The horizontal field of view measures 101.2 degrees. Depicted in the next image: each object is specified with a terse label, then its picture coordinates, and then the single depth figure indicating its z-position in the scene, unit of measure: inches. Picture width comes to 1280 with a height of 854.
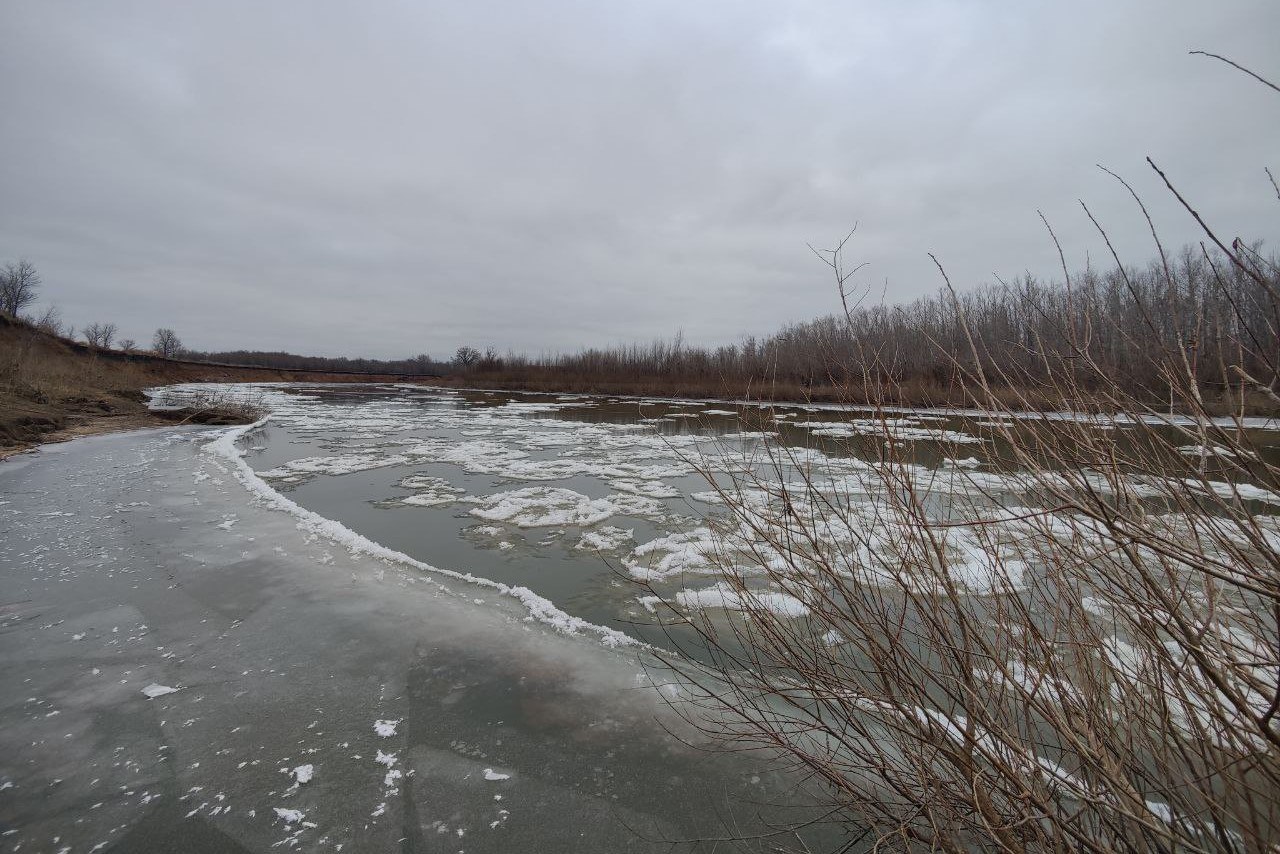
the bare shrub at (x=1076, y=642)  47.1
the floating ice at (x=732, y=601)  165.3
